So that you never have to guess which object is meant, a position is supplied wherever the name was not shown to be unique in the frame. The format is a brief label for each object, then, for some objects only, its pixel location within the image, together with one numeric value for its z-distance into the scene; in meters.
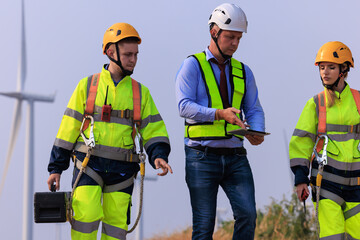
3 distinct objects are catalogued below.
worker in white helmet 14.23
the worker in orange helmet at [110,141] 13.80
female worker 15.11
